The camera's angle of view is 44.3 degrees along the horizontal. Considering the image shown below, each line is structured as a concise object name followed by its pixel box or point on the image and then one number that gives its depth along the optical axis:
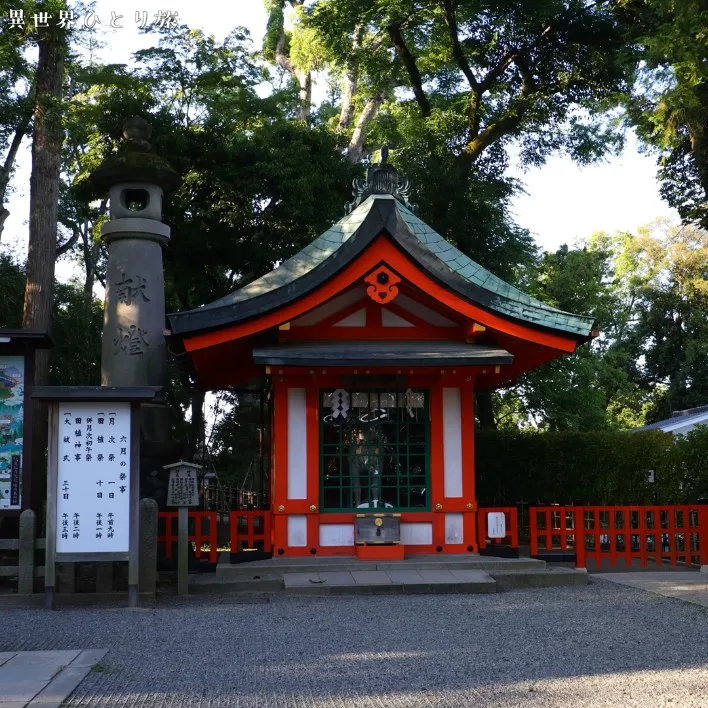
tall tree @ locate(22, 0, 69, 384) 16.62
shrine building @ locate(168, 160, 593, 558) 11.52
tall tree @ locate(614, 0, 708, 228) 13.49
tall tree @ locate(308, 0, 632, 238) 19.66
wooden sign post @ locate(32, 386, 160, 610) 9.20
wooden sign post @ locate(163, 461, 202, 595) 10.15
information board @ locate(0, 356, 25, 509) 10.54
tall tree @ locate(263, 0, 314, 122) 30.67
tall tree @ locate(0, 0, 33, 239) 16.91
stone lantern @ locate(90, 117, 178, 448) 13.43
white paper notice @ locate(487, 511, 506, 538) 11.70
